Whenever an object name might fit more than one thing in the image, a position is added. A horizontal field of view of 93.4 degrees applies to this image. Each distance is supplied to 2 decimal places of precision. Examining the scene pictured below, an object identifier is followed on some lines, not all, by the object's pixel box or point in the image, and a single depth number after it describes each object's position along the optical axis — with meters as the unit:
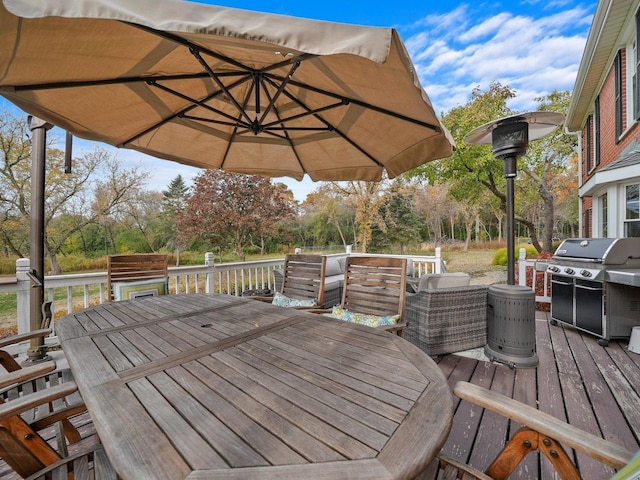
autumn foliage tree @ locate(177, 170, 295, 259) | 9.82
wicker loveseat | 4.67
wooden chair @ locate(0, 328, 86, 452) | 1.18
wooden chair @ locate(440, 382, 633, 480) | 0.81
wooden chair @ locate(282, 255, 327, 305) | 2.88
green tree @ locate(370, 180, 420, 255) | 15.24
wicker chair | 2.96
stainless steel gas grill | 3.15
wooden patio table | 0.73
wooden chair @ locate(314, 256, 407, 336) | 2.28
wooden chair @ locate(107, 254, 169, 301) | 3.06
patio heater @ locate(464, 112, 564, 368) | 2.76
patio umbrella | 1.16
